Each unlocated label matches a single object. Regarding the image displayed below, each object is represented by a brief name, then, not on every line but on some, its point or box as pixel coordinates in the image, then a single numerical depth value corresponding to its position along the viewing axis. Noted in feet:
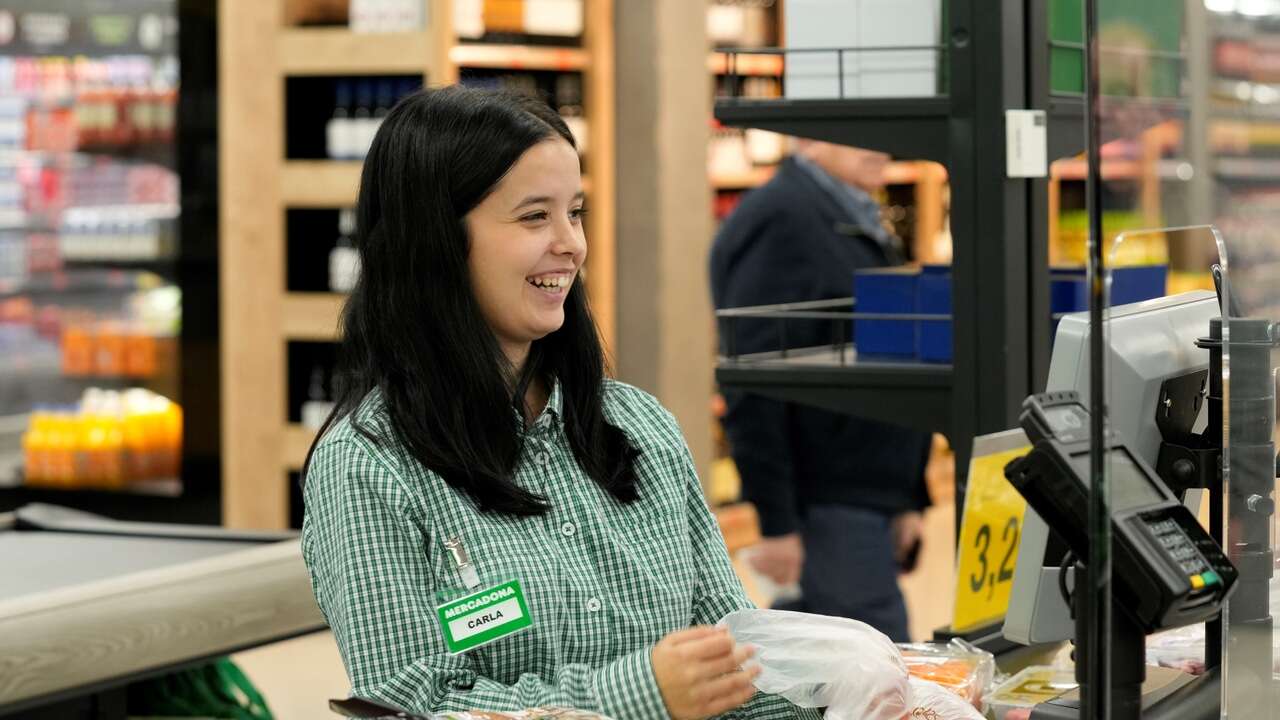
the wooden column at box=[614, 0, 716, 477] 20.52
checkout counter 9.02
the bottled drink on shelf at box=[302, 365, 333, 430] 19.21
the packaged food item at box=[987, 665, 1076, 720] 5.90
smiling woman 5.04
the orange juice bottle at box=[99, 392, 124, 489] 21.08
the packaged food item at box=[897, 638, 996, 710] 5.84
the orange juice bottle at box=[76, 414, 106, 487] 21.16
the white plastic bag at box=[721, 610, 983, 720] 5.02
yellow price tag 6.35
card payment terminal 4.11
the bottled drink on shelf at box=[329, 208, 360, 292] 19.13
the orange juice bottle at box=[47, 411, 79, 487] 21.16
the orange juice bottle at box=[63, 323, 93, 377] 21.44
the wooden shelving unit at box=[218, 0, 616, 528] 18.71
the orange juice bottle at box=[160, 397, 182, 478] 21.20
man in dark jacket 12.07
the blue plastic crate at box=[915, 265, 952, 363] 8.39
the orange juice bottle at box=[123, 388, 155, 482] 21.08
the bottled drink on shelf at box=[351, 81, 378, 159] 18.89
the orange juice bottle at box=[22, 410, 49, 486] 21.22
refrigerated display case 20.89
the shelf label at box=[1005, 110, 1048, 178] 7.55
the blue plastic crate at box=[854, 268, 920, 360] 8.66
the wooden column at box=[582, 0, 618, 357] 20.67
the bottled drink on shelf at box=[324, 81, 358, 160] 18.97
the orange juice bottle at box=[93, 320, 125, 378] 21.24
